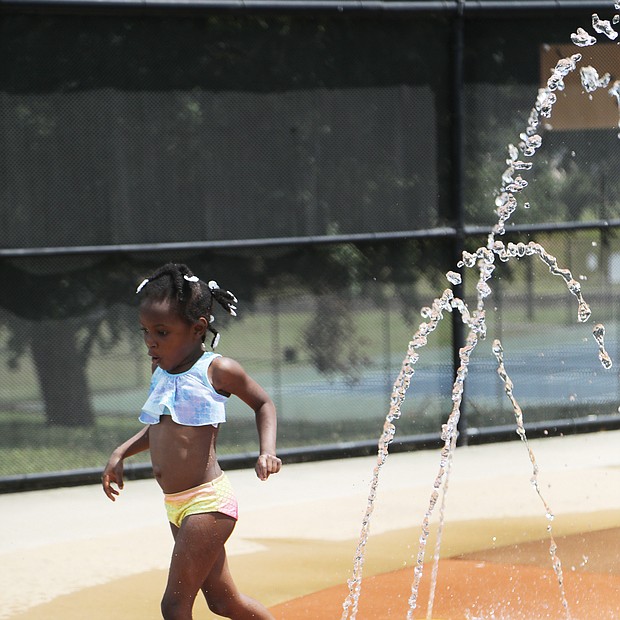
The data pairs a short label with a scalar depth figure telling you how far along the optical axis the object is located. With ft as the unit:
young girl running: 22.03
